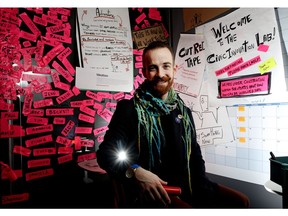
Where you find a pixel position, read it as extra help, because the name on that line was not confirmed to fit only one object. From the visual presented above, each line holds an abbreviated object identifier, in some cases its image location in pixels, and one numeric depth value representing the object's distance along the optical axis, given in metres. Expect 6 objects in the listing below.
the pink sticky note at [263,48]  1.62
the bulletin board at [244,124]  1.57
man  1.66
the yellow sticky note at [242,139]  1.73
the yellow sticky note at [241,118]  1.74
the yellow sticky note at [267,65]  1.59
